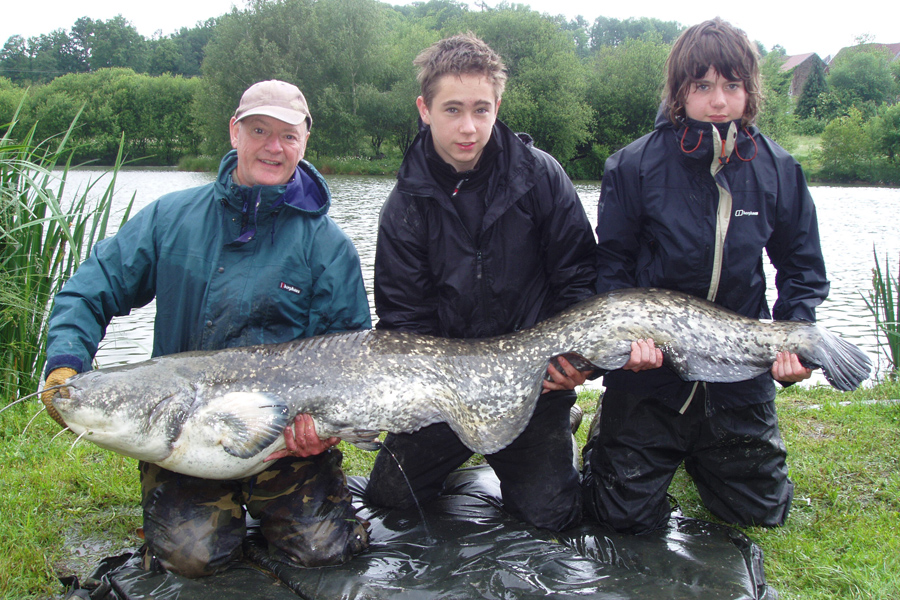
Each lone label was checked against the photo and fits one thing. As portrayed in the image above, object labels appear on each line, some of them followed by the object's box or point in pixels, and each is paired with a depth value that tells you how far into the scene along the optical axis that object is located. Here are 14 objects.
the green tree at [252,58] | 38.44
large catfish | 2.88
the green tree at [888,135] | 36.38
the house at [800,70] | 78.13
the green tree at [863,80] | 58.34
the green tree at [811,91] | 61.09
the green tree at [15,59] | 72.20
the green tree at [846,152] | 35.03
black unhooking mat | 2.79
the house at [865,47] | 72.50
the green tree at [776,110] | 40.66
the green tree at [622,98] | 42.84
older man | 3.04
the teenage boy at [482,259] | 3.49
